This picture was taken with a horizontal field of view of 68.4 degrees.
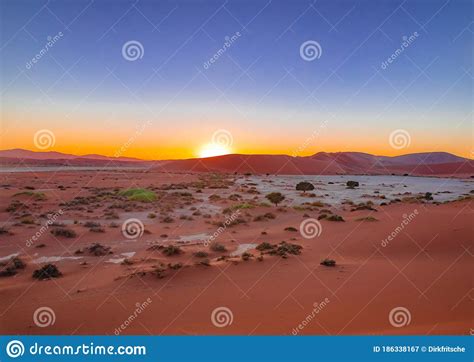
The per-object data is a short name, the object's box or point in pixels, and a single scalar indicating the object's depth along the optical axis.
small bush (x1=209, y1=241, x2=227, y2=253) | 10.08
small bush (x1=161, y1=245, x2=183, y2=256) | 9.57
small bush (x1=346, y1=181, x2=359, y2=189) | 36.10
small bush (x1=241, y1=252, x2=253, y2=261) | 9.05
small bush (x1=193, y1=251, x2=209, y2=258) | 9.47
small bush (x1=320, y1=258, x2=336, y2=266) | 8.79
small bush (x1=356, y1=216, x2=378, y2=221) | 14.46
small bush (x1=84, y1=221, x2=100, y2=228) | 13.20
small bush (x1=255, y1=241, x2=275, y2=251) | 10.12
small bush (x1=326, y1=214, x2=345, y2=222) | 15.01
